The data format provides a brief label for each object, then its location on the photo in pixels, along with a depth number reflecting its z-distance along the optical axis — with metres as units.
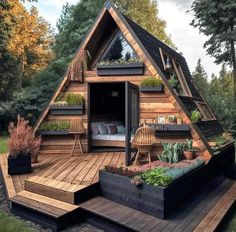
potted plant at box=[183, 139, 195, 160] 5.62
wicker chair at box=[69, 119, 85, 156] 7.29
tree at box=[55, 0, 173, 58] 17.28
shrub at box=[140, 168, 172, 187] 4.08
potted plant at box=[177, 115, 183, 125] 6.06
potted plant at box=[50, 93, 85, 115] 7.36
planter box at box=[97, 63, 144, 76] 6.71
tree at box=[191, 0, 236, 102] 14.10
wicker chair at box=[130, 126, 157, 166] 5.65
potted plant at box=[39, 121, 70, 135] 7.40
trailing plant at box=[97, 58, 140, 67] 6.81
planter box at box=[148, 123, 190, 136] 5.87
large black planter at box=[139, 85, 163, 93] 6.27
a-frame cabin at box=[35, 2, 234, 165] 6.13
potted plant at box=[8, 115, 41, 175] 5.77
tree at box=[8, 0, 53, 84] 18.62
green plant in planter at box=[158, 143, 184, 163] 5.34
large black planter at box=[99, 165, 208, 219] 4.04
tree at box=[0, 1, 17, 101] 13.04
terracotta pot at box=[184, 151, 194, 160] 5.61
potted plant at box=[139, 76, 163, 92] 6.29
